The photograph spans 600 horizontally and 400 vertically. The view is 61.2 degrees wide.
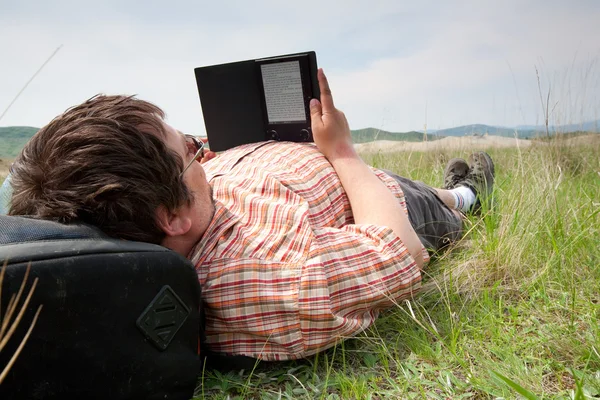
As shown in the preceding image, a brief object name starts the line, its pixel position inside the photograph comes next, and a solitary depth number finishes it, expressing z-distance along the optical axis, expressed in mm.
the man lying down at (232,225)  1441
